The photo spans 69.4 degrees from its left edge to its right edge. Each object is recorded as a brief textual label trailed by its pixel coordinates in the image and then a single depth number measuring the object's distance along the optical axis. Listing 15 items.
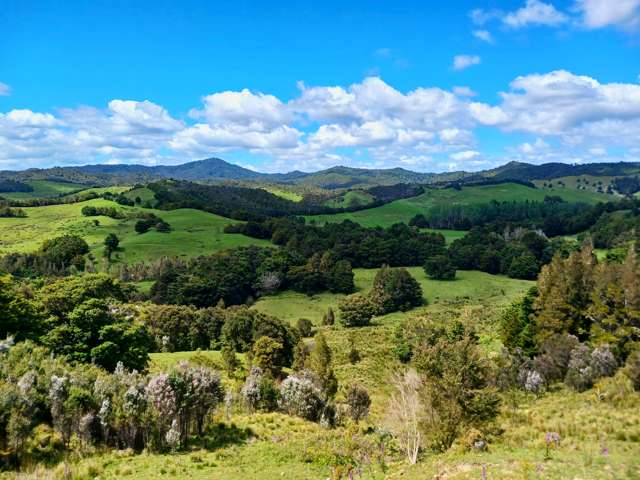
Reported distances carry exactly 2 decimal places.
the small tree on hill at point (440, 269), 115.38
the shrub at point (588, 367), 36.62
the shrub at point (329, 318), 86.31
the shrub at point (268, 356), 46.16
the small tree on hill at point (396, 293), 97.81
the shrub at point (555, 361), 40.78
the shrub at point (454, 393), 21.78
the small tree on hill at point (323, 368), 39.22
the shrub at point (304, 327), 77.31
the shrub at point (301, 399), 31.06
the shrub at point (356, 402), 33.38
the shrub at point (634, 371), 31.57
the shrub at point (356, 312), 84.50
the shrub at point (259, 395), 31.30
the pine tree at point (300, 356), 47.67
